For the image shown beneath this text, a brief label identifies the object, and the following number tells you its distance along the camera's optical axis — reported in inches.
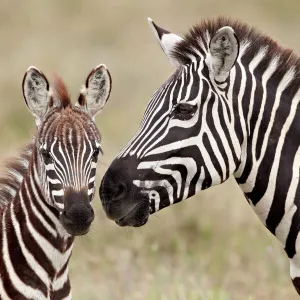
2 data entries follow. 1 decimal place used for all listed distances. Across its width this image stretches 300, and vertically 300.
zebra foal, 590.9
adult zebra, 556.7
